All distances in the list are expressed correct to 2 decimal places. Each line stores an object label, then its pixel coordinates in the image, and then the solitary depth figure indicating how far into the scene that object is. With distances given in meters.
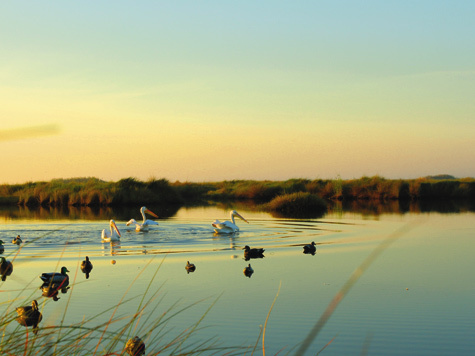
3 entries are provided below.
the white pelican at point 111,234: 16.53
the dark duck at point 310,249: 13.83
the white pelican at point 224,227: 18.62
